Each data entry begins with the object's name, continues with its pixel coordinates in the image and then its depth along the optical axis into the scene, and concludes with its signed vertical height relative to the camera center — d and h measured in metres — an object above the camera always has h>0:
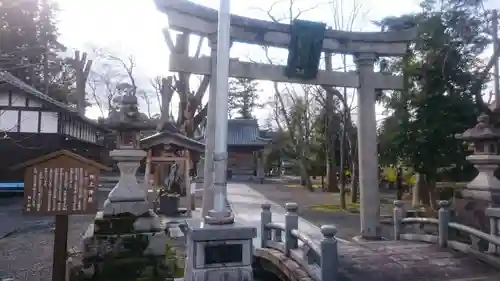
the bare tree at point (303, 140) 28.58 +2.30
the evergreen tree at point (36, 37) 21.34 +8.49
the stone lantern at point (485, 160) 8.14 +0.23
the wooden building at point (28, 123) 20.30 +2.39
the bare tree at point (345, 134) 18.95 +2.12
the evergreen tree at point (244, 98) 47.25 +9.02
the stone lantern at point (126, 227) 6.02 -1.02
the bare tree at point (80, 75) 28.44 +7.00
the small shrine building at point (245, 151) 39.97 +1.83
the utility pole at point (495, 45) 15.09 +5.19
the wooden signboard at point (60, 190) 5.25 -0.35
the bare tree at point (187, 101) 21.30 +3.89
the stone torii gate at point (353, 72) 8.41 +2.52
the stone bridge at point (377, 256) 6.21 -1.70
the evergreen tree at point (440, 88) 14.55 +3.30
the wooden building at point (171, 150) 15.61 +0.75
